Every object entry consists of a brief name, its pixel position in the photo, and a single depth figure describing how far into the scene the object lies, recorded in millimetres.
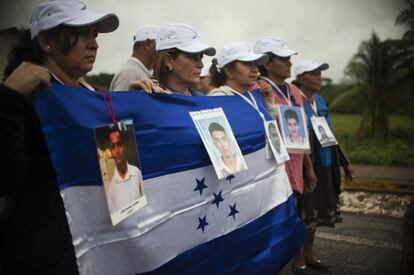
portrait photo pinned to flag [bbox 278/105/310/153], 3135
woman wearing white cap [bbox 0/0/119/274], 1307
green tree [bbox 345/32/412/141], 19766
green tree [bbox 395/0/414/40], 17156
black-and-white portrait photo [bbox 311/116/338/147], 3691
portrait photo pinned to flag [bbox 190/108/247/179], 2080
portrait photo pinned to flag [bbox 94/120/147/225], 1509
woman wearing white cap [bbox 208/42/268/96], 3111
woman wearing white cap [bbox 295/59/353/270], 3838
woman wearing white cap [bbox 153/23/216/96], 2428
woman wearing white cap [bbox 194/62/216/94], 4531
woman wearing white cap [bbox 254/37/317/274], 3379
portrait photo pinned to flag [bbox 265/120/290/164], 2766
